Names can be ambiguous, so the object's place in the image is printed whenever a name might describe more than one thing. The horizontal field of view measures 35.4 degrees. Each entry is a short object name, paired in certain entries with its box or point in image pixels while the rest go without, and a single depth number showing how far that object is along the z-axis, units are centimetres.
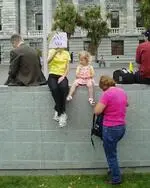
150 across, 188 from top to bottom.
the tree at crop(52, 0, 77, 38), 2878
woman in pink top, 342
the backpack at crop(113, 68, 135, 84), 388
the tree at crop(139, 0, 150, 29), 2377
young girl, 372
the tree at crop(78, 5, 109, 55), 2943
